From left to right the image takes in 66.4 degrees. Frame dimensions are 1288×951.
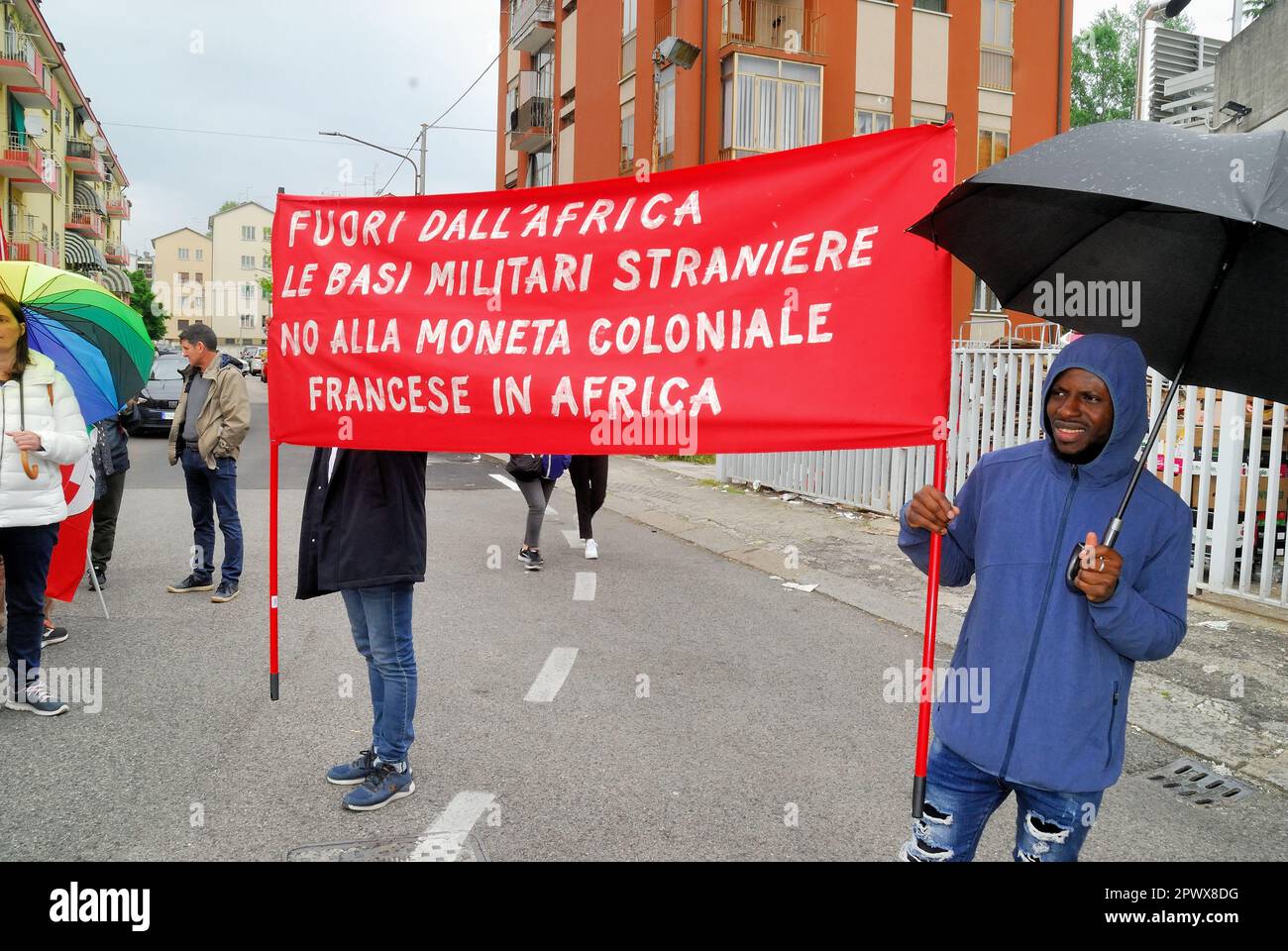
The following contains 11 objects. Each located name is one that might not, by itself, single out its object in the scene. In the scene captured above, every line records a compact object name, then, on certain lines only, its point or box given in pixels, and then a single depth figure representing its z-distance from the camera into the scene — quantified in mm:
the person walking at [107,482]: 7410
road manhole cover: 3434
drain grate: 4188
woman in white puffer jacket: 4625
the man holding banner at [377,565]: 3738
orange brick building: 22203
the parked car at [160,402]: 20969
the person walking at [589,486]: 8883
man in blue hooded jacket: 2293
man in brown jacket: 7410
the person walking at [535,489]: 8430
